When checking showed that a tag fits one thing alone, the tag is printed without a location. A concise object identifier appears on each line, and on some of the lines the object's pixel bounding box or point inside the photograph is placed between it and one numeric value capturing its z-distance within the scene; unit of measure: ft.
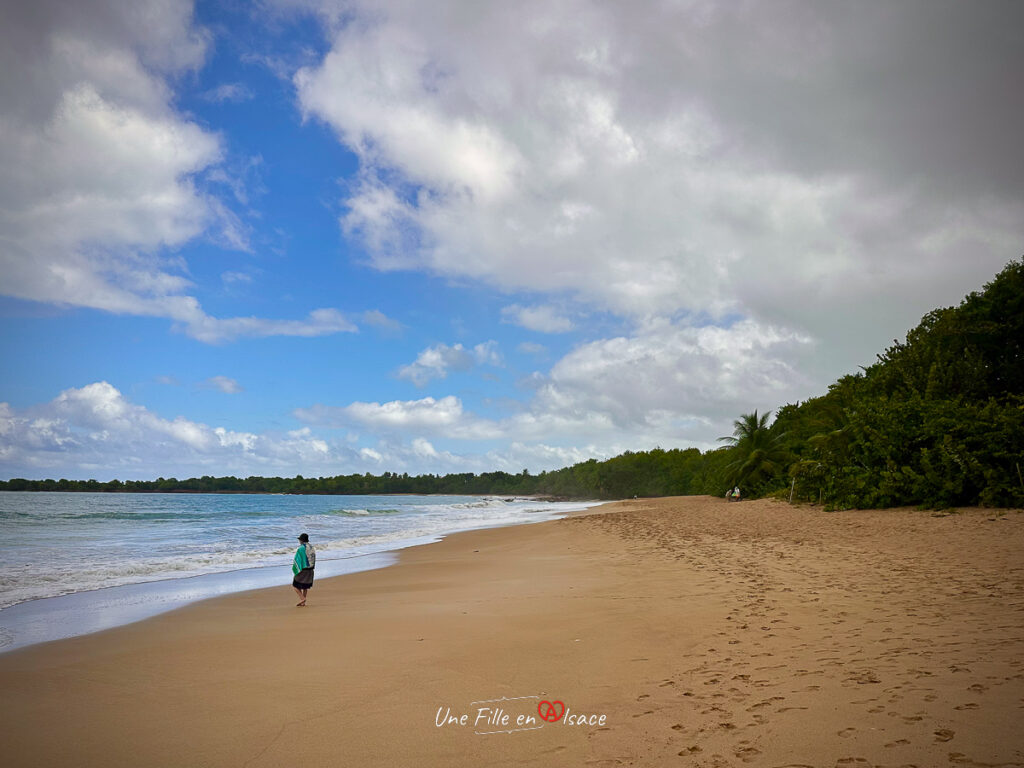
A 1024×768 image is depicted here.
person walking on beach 34.35
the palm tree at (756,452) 138.41
